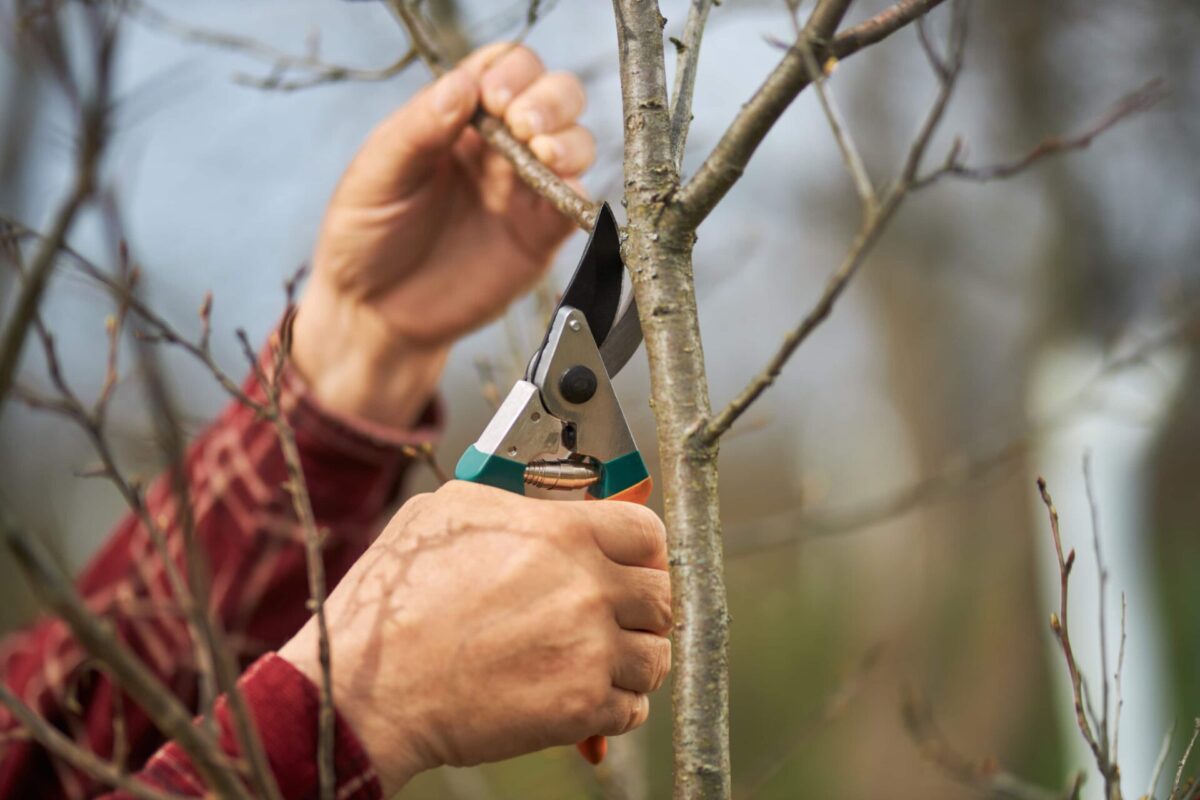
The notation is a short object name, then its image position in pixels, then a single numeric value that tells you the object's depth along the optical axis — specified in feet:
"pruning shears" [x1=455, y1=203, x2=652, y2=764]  3.52
